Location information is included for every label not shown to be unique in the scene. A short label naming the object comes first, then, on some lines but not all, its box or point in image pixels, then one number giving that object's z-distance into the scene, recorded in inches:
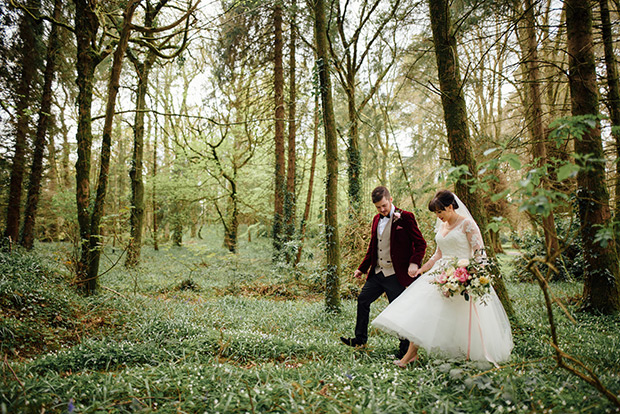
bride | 125.0
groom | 156.2
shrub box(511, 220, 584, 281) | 370.0
